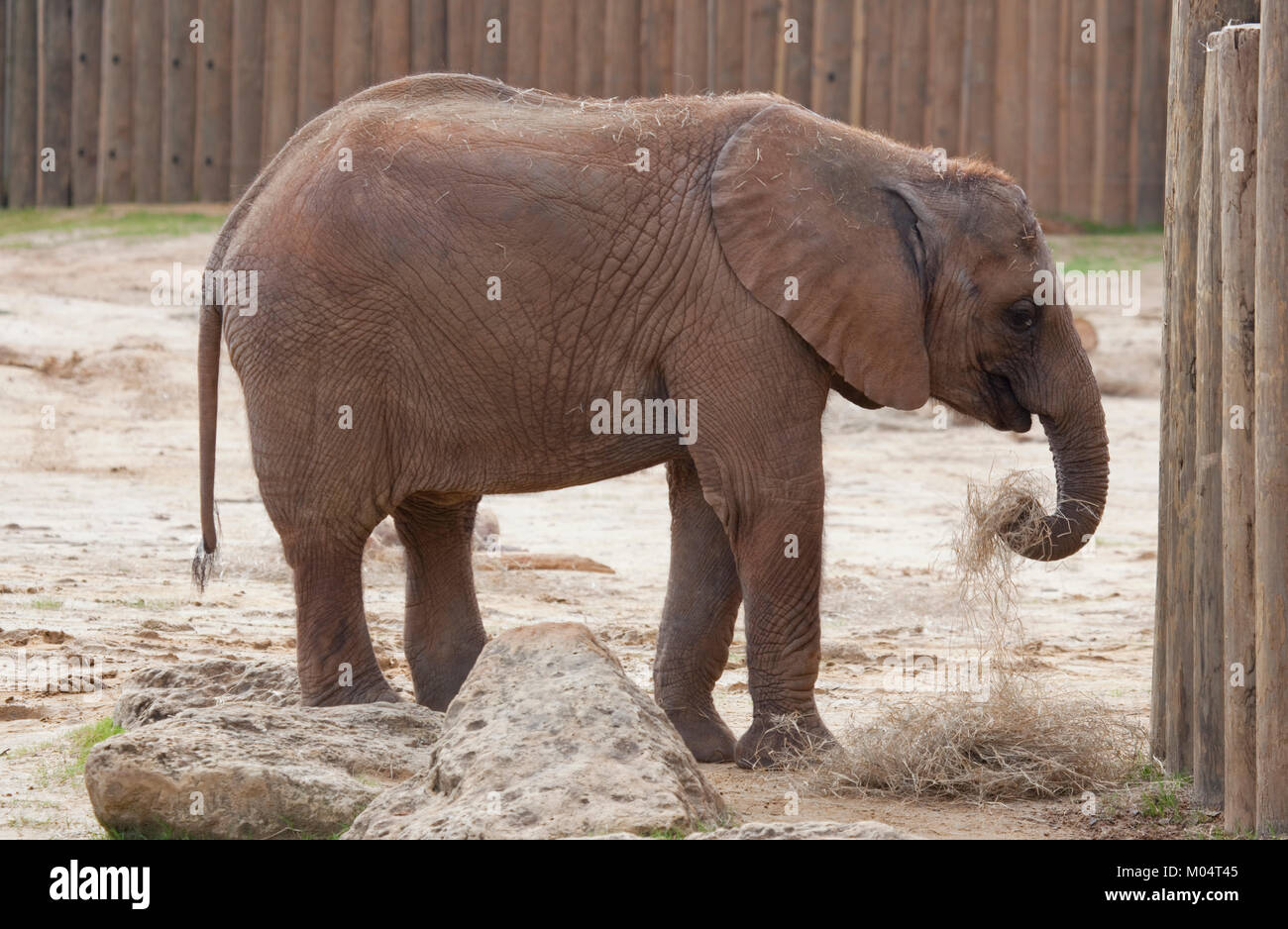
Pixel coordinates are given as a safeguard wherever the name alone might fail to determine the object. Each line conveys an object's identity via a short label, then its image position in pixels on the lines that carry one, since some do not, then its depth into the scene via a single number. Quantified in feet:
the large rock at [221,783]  32.70
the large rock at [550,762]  29.99
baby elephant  40.05
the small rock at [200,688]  40.17
